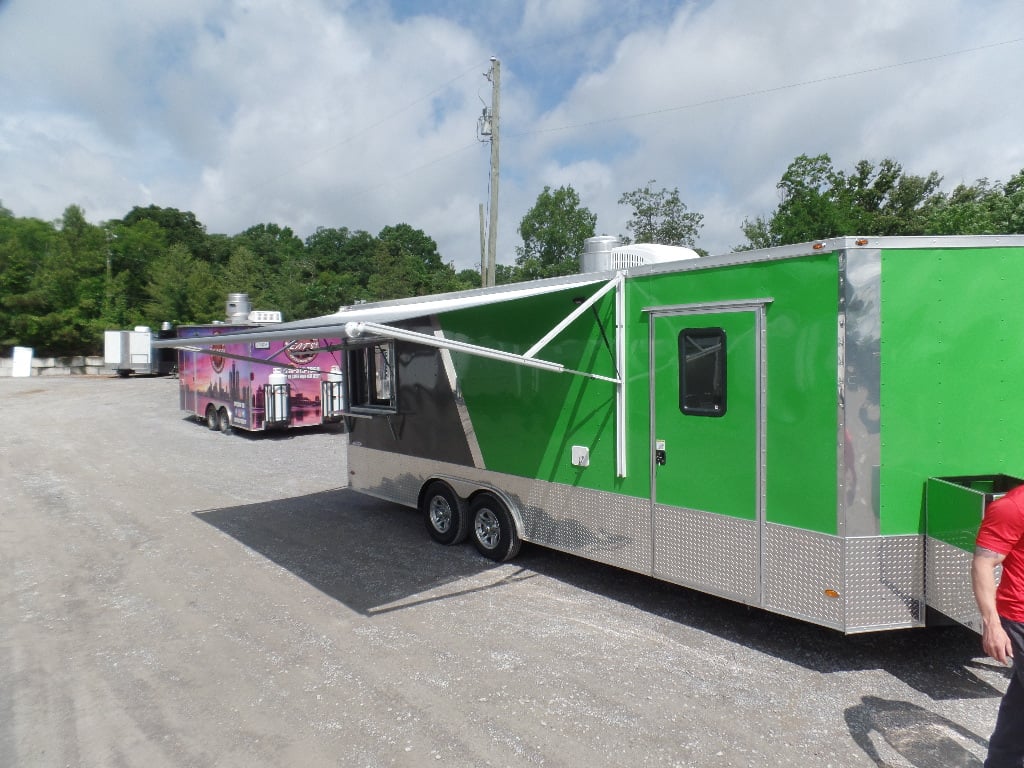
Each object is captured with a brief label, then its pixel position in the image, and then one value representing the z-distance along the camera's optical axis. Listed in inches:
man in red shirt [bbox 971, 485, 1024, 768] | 104.3
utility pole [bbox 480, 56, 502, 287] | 631.2
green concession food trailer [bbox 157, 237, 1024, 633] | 159.5
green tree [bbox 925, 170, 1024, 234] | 693.9
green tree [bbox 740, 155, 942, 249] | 890.1
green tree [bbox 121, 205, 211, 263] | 2354.8
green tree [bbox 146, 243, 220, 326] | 1465.3
